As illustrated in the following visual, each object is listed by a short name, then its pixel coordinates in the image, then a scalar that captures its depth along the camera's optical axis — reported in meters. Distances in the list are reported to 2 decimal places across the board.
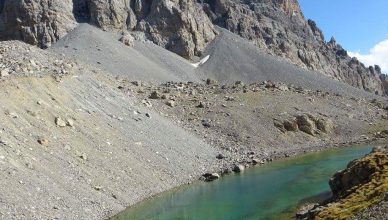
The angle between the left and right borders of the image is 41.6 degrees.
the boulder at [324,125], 87.62
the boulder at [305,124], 85.31
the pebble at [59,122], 48.50
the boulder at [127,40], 129.12
